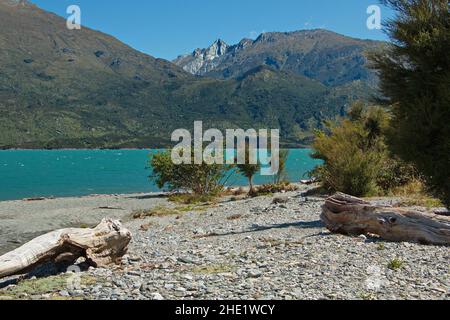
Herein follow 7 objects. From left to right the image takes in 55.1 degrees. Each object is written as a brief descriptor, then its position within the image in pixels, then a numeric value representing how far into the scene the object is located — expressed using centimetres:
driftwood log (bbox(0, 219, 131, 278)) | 913
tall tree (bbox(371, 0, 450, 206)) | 1384
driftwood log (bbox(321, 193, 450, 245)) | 1188
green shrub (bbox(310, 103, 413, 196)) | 2375
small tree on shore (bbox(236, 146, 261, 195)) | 4019
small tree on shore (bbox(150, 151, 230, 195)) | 3962
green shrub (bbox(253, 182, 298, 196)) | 3837
